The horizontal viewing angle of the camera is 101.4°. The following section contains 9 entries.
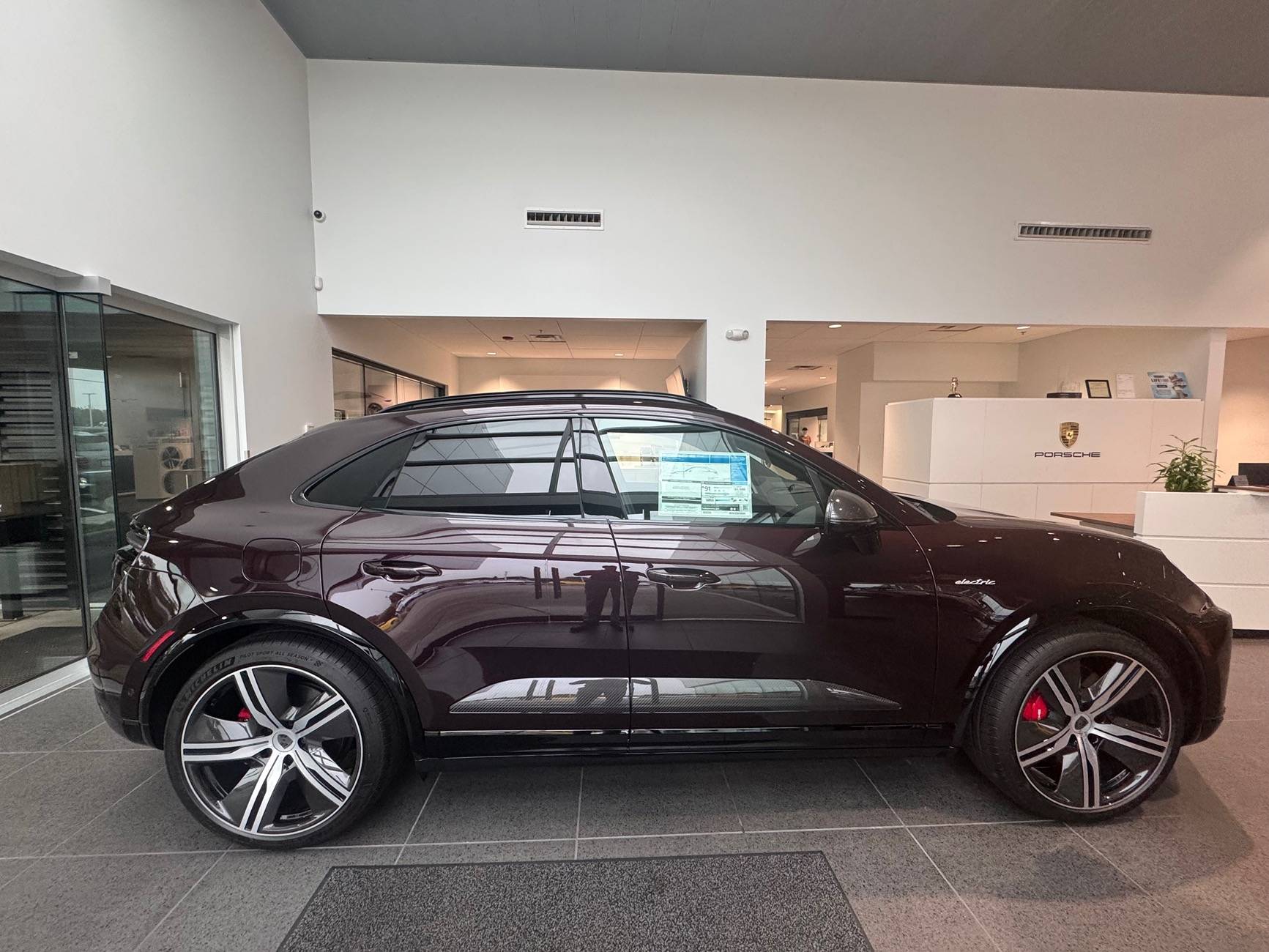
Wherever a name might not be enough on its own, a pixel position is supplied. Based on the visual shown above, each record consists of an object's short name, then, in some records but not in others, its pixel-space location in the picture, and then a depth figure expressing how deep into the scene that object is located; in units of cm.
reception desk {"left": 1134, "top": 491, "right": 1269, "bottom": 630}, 336
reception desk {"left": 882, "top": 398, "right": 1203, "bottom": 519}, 559
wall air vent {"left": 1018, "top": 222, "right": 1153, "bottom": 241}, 548
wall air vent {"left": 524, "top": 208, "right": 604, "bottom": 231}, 526
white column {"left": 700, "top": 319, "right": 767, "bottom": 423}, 544
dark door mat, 135
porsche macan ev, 159
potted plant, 346
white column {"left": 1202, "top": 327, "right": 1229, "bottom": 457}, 560
